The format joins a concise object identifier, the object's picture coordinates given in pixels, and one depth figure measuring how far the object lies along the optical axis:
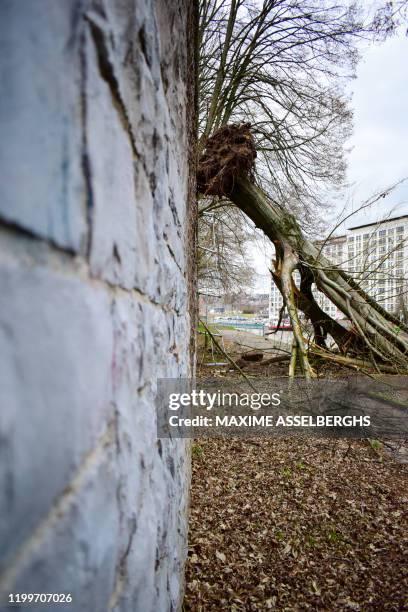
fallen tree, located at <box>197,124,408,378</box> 5.91
